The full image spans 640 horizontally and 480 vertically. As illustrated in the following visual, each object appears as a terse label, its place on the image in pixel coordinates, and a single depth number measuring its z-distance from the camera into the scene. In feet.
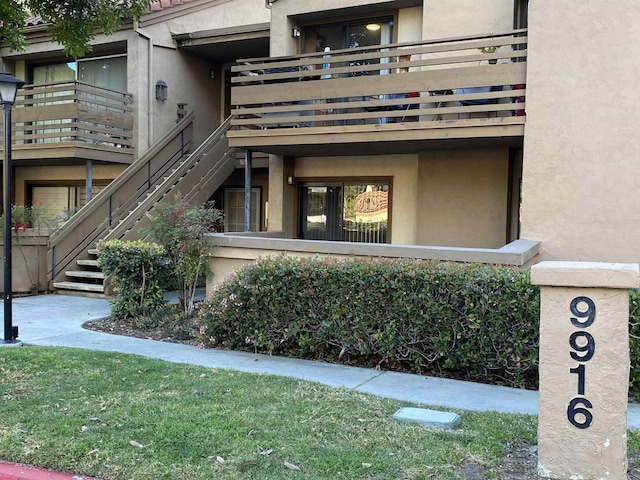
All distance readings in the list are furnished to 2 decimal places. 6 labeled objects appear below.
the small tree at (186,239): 29.50
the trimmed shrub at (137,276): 30.37
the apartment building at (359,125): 28.37
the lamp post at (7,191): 24.97
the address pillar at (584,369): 12.01
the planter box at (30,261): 39.24
